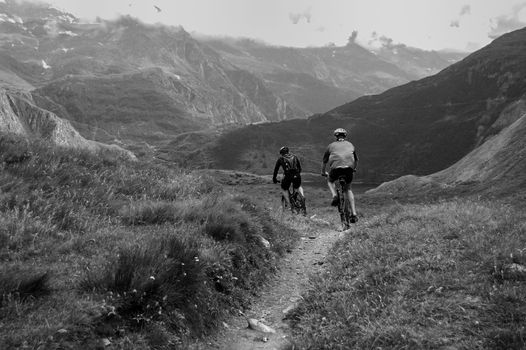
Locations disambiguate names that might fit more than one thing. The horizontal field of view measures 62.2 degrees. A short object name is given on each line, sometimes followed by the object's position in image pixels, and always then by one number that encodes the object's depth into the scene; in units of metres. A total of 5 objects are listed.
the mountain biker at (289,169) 19.98
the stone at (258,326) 6.76
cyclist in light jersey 14.36
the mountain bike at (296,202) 21.09
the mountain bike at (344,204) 15.02
